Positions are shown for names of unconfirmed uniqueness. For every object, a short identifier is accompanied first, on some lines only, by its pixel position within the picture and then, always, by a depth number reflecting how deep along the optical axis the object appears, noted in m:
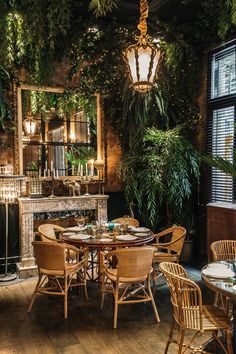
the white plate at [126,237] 4.04
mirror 5.43
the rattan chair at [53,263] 3.73
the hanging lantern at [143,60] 3.38
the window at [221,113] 5.28
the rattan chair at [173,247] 4.39
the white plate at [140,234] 4.27
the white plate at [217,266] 2.88
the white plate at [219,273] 2.67
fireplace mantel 5.08
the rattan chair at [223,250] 3.69
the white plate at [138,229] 4.53
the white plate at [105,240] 4.00
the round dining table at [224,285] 2.38
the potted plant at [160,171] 5.25
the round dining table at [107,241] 3.88
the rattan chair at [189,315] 2.52
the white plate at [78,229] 4.54
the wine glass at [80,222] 4.61
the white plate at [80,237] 4.05
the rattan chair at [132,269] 3.50
